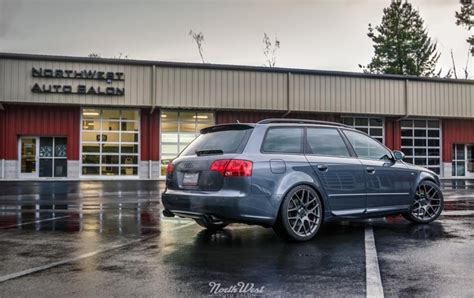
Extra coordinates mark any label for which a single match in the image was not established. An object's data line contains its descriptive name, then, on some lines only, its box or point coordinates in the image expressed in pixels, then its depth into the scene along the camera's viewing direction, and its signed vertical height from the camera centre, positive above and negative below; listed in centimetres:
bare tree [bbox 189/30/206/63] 4572 +1069
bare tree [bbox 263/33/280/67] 4719 +1013
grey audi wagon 619 -29
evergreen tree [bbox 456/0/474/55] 4469 +1275
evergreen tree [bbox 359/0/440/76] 4994 +1145
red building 2353 +256
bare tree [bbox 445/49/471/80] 5822 +1005
